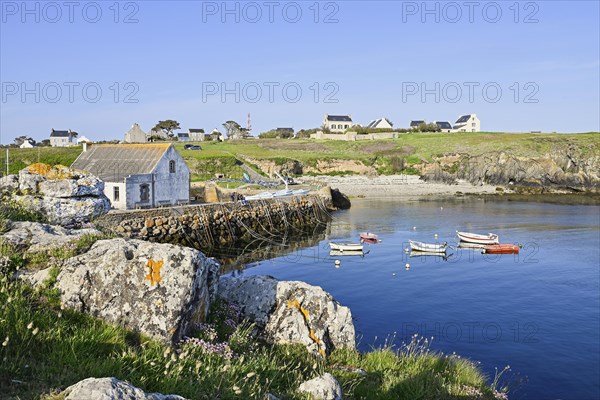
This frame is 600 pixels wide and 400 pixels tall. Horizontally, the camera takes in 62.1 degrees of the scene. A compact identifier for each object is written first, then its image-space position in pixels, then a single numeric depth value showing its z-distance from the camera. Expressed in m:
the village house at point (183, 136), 153.59
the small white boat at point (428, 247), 42.19
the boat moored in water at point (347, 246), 42.00
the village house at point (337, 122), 179.88
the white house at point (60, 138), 143.12
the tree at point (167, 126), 153.62
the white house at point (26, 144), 138.69
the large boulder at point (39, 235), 9.66
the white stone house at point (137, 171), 43.09
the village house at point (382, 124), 181.25
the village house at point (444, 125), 181.50
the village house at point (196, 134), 158.62
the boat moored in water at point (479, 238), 45.41
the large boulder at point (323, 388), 7.09
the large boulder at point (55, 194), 12.66
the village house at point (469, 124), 181.62
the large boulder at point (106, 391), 4.66
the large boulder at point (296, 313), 10.85
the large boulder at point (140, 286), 8.24
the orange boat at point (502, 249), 42.97
